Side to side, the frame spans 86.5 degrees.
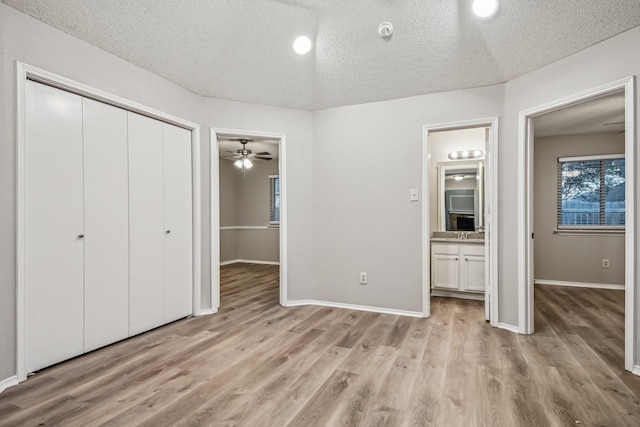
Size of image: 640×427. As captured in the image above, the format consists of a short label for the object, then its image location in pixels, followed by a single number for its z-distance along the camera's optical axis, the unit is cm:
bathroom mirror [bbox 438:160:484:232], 461
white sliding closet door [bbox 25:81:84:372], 224
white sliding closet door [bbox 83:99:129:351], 260
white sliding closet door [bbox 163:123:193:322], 332
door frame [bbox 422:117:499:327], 329
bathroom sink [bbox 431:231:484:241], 445
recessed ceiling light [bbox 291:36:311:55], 327
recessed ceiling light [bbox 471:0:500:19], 261
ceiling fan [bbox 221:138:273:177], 558
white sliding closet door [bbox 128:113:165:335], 297
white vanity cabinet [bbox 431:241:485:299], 424
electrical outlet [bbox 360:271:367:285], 385
